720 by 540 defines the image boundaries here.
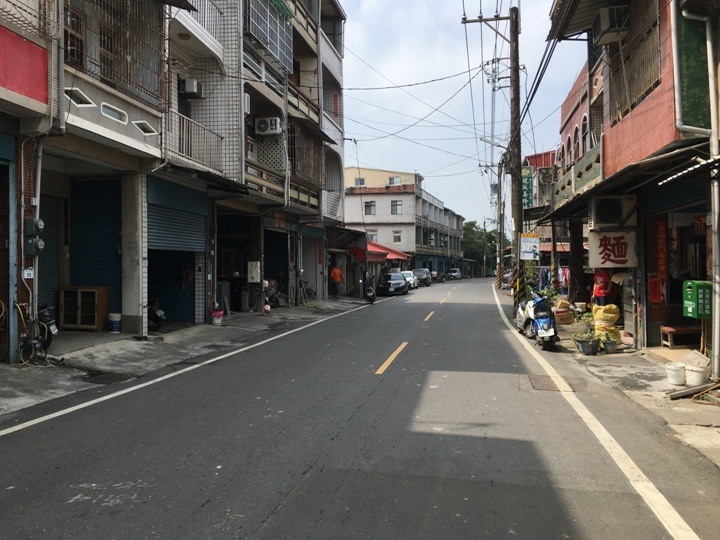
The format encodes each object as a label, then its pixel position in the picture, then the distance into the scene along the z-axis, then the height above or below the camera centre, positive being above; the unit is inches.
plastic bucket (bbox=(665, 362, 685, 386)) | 315.0 -59.8
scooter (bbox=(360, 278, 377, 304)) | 1129.4 -42.1
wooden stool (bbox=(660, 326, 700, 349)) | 427.2 -47.8
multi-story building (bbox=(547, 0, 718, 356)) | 322.3 +88.7
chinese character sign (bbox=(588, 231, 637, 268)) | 466.6 +18.7
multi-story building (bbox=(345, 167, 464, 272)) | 2534.4 +303.4
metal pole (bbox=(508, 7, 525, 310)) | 742.4 +151.7
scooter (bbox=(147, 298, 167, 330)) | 560.7 -42.9
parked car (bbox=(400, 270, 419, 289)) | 1790.1 -22.5
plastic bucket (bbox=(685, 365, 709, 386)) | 306.3 -59.1
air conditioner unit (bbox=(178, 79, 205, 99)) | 623.5 +214.0
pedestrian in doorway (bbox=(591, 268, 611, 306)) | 553.3 -17.8
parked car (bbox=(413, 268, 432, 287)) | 2098.9 -18.6
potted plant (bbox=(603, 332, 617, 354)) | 462.6 -63.5
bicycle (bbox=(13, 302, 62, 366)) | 355.3 -41.3
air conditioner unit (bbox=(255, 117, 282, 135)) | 781.9 +211.4
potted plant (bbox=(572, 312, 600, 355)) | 455.8 -59.3
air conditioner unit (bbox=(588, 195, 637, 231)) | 468.1 +49.4
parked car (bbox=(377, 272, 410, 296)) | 1425.9 -32.5
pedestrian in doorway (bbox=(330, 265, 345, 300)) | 1158.3 -15.1
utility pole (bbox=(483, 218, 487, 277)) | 3817.4 +182.1
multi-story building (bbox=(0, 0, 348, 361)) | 358.9 +110.3
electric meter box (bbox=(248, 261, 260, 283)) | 774.5 +2.3
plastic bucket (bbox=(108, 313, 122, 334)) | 489.4 -42.1
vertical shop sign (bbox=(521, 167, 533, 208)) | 1272.1 +186.4
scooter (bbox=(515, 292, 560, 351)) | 476.7 -47.2
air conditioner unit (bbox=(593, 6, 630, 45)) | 445.1 +202.4
